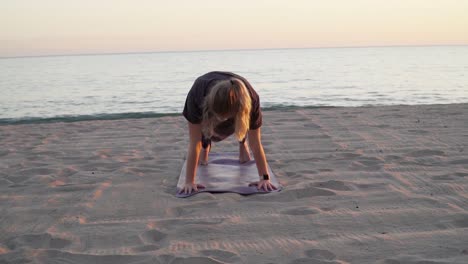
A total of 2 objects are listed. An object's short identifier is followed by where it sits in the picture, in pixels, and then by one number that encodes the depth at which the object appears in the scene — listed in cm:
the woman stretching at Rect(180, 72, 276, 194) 314
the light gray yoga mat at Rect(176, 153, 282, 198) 374
